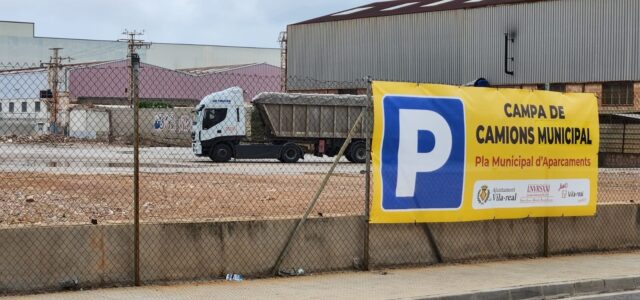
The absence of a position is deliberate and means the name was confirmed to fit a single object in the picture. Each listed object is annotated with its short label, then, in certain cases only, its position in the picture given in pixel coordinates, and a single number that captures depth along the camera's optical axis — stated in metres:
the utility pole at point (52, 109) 35.15
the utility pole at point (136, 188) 10.37
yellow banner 11.91
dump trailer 41.88
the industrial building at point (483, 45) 48.99
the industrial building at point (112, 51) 102.50
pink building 72.12
